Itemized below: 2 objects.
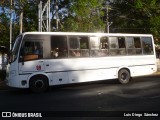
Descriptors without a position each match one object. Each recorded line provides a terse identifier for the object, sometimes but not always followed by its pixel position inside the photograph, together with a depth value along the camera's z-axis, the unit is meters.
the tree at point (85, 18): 14.35
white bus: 7.02
